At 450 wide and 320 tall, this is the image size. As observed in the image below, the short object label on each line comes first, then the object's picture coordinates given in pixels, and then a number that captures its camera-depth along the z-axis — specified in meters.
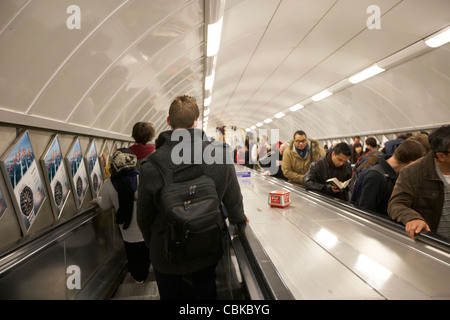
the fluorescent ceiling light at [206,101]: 12.57
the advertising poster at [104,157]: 5.90
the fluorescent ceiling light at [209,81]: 8.44
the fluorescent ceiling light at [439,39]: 5.76
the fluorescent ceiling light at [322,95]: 11.49
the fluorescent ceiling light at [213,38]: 4.96
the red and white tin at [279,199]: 3.91
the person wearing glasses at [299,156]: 4.98
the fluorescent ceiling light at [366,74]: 8.16
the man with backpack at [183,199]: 1.54
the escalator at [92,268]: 1.88
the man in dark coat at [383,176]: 2.84
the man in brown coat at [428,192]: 2.20
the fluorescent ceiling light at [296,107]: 14.94
